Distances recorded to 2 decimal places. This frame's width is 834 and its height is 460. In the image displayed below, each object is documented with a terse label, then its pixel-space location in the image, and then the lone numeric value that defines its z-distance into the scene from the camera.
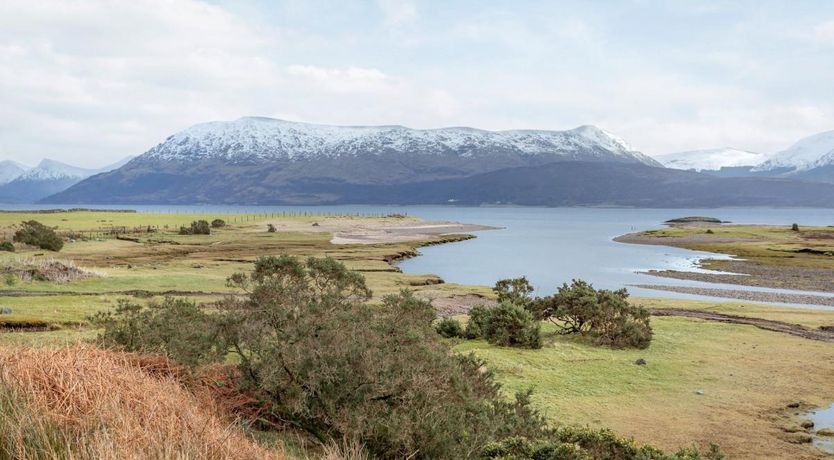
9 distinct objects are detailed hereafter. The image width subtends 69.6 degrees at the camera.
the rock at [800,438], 12.90
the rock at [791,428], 13.54
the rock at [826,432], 13.25
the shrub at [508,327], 20.97
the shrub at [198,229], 91.12
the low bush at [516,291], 25.67
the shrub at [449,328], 22.58
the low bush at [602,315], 21.70
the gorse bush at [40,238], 58.37
